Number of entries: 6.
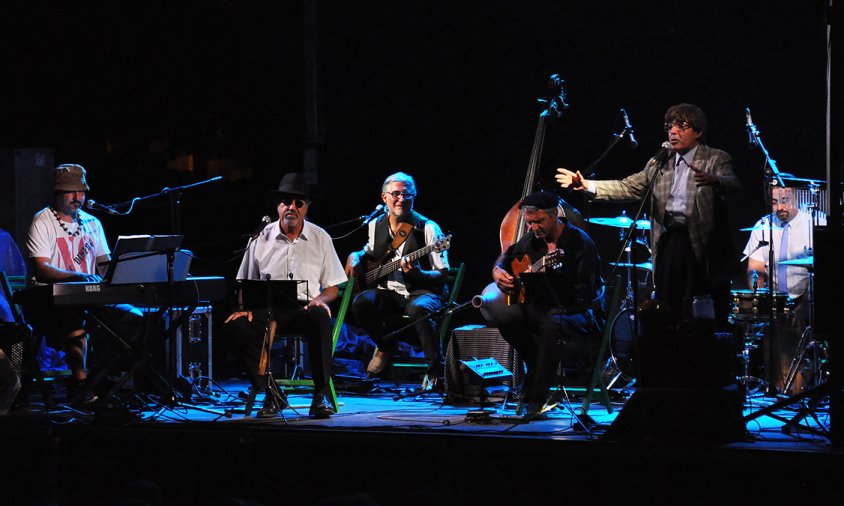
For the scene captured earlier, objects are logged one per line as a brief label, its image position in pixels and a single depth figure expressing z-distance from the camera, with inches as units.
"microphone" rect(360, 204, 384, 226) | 624.5
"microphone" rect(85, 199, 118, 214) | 530.0
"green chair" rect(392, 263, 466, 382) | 617.3
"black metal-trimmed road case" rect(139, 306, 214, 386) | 655.8
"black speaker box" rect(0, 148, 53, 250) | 722.8
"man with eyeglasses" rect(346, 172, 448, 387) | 606.2
